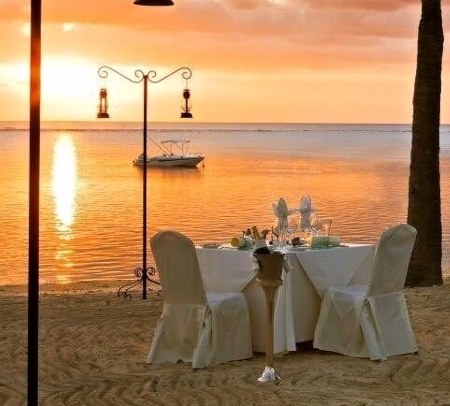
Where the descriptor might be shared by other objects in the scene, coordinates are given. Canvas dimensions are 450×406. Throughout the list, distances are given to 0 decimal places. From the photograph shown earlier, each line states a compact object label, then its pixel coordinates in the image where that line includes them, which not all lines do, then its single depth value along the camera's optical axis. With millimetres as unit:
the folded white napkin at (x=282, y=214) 7660
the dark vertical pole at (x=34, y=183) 4359
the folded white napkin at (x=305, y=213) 7781
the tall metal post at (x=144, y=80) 10016
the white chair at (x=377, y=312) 7137
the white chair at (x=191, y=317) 6957
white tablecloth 7215
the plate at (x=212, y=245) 7523
